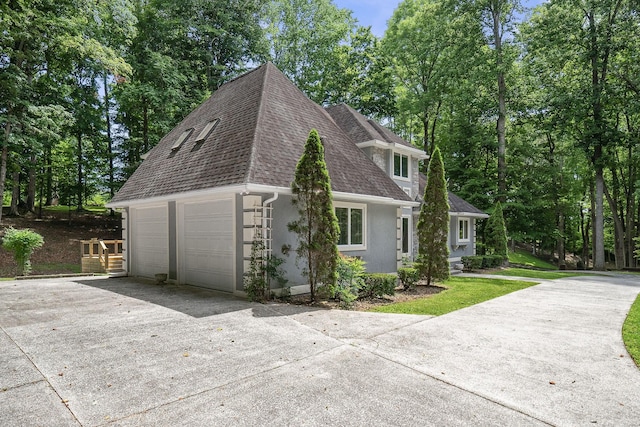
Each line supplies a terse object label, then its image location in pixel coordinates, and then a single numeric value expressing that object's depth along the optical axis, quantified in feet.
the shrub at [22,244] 39.60
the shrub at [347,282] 27.04
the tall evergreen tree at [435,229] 37.14
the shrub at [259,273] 26.61
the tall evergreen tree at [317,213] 26.66
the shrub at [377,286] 30.27
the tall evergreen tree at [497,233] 68.95
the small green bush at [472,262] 61.31
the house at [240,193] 28.25
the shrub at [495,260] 65.05
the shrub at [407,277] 35.32
